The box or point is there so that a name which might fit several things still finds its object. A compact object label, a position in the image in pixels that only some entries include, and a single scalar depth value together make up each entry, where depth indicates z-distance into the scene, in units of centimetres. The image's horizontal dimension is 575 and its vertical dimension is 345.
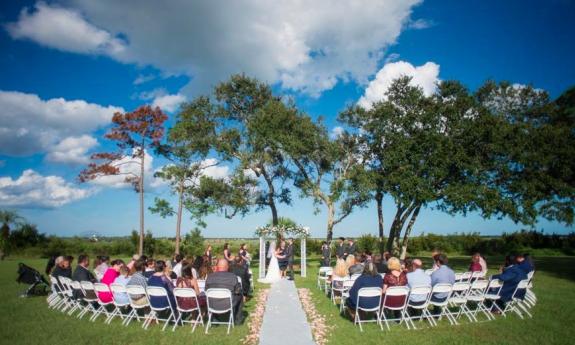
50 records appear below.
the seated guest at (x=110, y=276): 835
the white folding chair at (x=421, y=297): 755
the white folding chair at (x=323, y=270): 1252
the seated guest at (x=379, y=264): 1110
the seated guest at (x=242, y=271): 1045
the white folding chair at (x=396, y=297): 744
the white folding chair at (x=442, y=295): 770
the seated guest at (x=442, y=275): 834
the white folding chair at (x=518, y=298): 842
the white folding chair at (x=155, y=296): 728
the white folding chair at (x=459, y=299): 800
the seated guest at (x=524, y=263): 902
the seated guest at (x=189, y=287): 753
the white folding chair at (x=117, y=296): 791
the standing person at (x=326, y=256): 1791
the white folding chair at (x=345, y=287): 912
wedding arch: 1861
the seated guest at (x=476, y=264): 1014
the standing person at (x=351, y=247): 1770
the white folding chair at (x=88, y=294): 841
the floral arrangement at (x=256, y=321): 670
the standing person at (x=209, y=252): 1262
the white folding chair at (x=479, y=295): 826
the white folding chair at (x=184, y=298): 728
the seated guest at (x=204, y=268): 1045
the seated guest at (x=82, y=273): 930
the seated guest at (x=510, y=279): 850
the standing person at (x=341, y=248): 1703
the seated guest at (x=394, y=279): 762
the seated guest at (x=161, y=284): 751
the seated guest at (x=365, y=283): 763
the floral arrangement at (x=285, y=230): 1906
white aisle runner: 655
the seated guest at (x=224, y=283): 749
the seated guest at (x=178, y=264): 1101
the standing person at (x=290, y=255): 1682
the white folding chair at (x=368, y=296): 736
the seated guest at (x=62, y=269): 993
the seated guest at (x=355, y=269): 1062
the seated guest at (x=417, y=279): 806
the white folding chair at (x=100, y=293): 816
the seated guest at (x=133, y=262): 1003
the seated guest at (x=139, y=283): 797
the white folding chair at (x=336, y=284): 1049
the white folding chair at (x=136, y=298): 762
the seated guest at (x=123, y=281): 808
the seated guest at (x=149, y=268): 956
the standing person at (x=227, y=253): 1341
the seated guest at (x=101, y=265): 1077
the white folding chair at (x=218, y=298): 726
